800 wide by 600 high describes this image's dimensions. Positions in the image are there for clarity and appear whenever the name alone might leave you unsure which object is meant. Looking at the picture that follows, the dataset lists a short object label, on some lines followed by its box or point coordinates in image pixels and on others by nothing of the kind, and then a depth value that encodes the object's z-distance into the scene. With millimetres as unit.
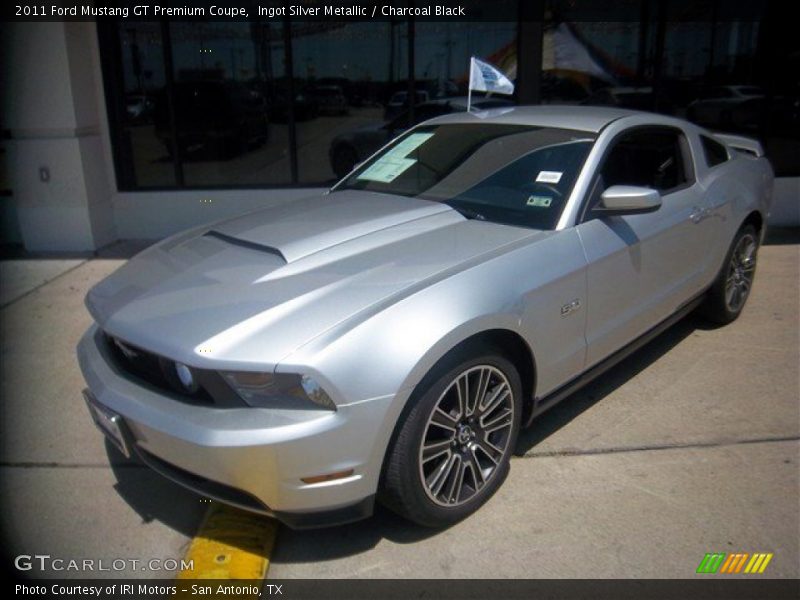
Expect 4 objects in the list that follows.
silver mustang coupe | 2350
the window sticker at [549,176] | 3430
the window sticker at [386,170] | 4071
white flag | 4887
